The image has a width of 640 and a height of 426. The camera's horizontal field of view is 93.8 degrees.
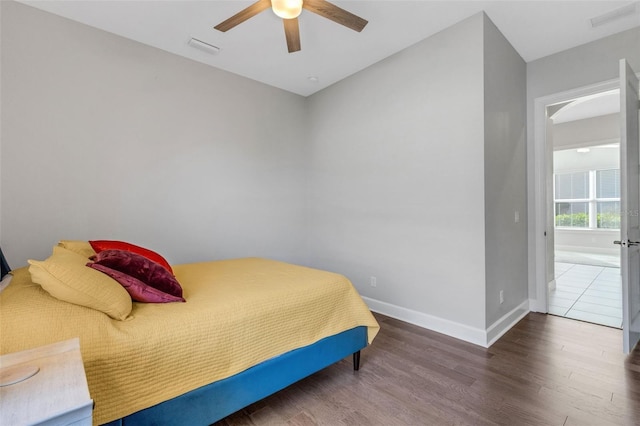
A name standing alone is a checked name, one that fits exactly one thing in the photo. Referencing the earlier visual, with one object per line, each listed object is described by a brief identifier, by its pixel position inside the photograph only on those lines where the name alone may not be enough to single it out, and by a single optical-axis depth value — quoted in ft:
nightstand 2.12
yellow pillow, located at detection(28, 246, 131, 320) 4.23
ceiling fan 6.53
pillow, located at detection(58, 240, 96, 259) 6.40
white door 7.48
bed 3.83
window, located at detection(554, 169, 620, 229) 23.61
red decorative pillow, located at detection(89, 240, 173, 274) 6.54
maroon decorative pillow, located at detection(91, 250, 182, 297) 5.36
